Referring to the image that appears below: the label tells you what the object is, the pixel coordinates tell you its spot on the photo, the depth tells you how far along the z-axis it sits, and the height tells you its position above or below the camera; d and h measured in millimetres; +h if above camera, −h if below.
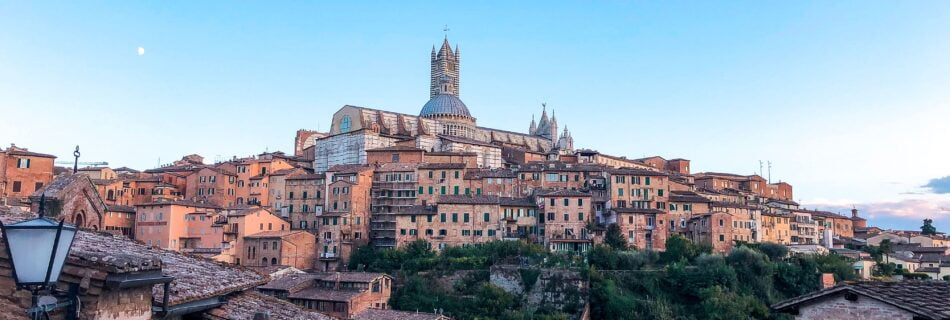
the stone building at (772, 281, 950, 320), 10172 -854
